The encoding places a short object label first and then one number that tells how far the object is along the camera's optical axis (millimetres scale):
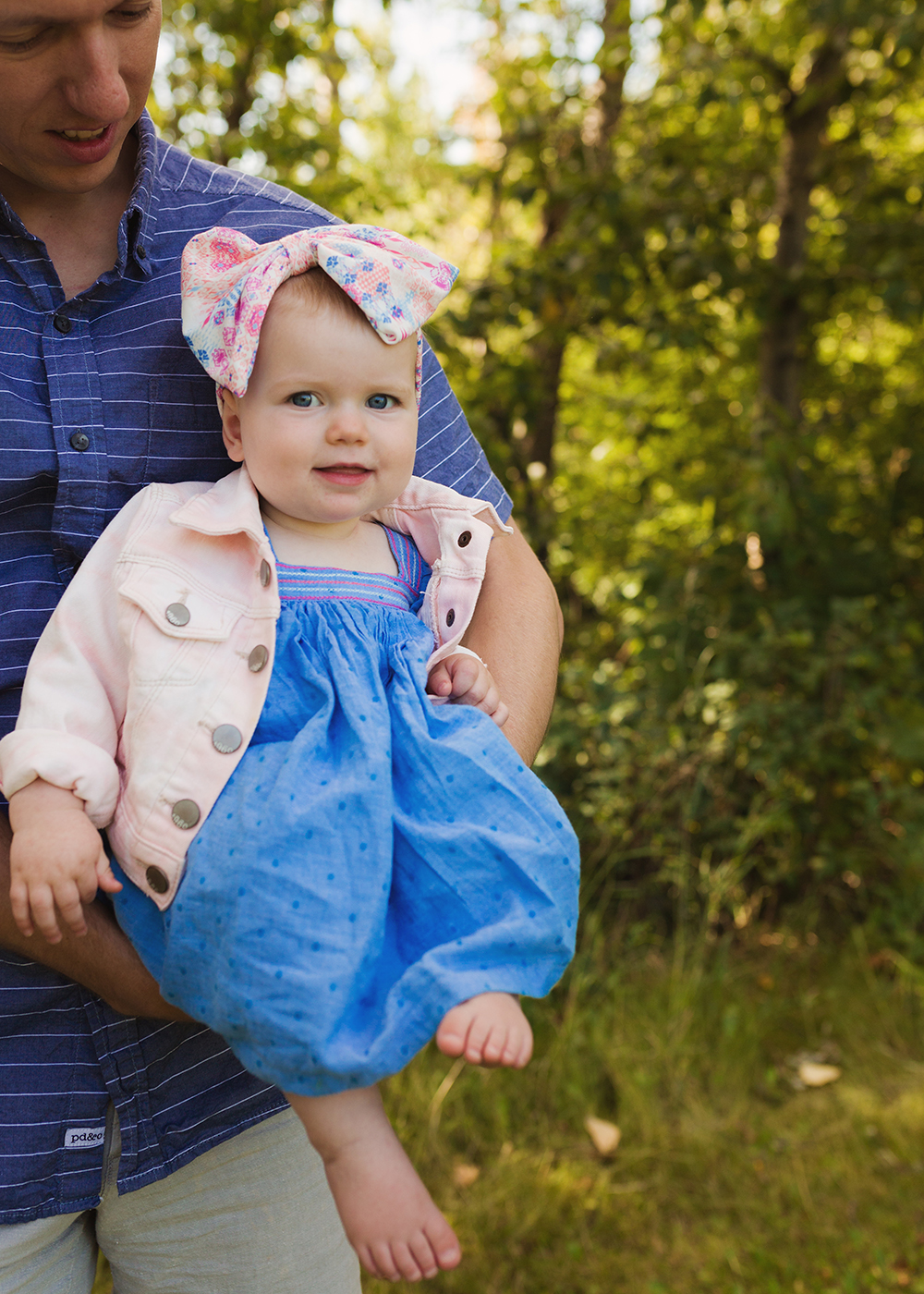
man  1254
